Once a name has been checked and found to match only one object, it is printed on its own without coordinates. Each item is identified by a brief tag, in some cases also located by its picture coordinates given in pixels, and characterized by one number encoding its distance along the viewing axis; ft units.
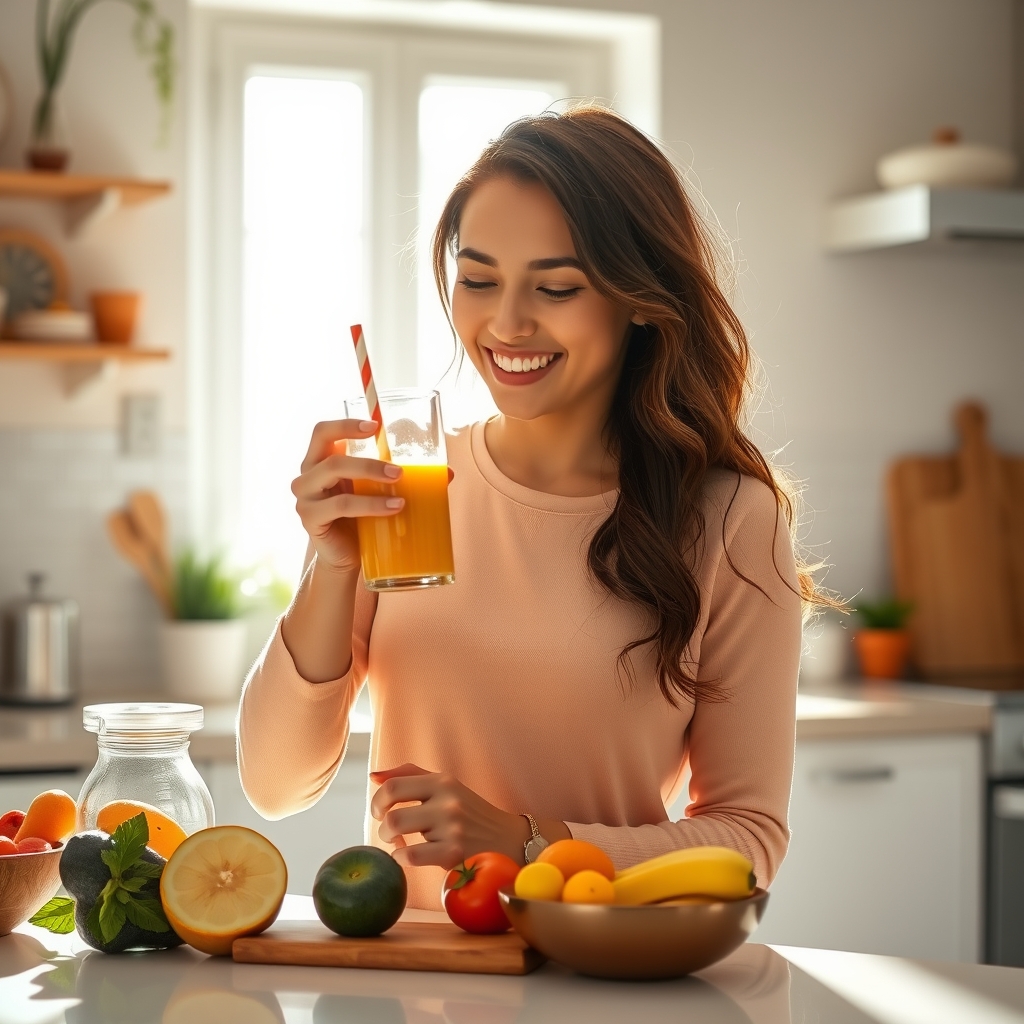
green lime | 4.26
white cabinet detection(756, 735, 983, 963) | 10.58
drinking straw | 4.59
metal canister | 10.23
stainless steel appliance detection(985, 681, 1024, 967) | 10.77
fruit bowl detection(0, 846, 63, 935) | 4.45
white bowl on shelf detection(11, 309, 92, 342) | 10.34
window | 12.06
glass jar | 4.61
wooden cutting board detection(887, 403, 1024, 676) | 12.85
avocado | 4.26
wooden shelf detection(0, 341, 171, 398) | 10.26
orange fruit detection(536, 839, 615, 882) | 4.13
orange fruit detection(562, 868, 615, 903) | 3.92
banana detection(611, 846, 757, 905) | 3.92
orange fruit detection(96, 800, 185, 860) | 4.54
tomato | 4.29
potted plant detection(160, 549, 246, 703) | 10.83
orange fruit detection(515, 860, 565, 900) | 4.01
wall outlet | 11.02
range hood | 11.75
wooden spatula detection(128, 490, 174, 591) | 11.02
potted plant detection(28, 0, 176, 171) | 10.52
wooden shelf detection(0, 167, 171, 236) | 10.25
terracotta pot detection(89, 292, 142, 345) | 10.64
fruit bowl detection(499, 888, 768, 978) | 3.85
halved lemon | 4.24
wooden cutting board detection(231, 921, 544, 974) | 4.10
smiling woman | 5.35
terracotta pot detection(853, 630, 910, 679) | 12.44
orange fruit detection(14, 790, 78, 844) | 4.69
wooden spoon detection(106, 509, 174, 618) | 10.98
